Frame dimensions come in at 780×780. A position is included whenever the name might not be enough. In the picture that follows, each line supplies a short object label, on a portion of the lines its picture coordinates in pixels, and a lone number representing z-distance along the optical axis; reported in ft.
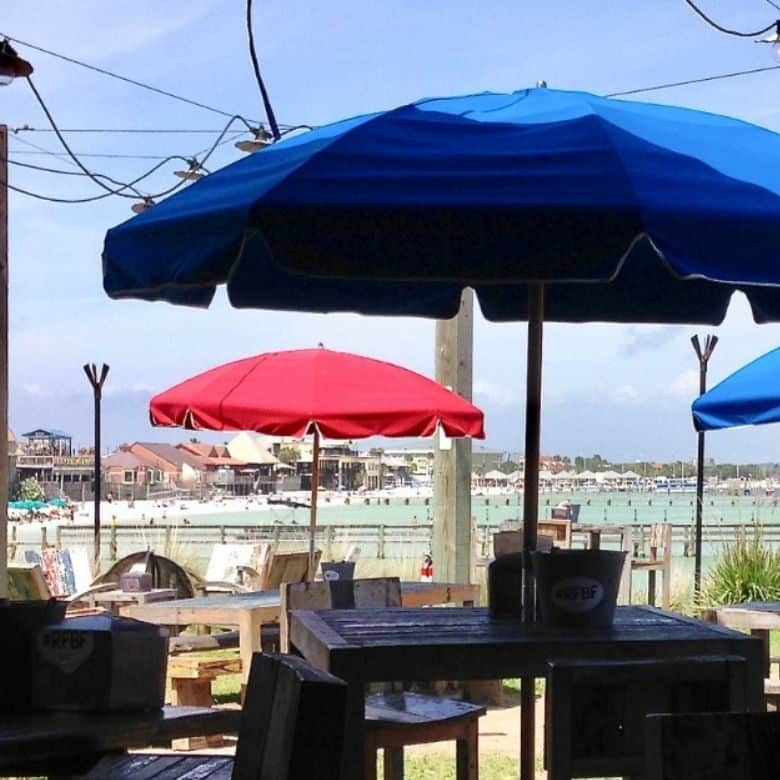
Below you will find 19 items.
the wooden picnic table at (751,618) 17.06
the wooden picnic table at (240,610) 19.70
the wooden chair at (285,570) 24.88
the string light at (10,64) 17.62
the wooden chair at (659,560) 35.99
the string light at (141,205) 28.32
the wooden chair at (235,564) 31.07
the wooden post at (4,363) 18.28
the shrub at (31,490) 124.57
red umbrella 21.34
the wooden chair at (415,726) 10.55
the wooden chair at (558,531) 37.42
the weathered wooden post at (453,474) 27.48
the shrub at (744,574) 30.50
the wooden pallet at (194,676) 19.97
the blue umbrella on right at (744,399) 16.70
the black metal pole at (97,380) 35.09
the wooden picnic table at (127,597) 23.97
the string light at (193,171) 30.99
